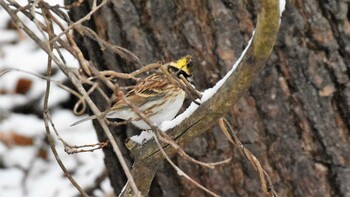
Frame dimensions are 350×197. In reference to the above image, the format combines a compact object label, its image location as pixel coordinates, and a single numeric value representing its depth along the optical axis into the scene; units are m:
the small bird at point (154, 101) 7.86
